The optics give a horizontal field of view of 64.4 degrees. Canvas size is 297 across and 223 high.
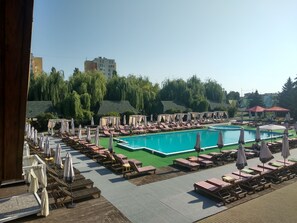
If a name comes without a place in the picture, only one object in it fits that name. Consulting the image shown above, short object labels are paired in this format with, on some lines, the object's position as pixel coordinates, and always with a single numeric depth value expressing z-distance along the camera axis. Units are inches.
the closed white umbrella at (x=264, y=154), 385.7
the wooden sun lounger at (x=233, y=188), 326.0
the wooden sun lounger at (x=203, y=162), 471.0
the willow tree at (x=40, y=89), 1216.8
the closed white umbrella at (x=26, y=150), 401.5
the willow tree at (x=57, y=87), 1180.5
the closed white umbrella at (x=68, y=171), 306.3
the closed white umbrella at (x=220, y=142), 539.5
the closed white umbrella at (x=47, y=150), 489.4
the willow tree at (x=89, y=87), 1231.2
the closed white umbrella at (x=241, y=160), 357.7
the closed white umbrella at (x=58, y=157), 403.2
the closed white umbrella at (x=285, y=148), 425.1
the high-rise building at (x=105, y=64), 4265.5
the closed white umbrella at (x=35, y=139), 598.9
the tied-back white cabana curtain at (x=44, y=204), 271.7
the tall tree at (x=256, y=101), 2062.7
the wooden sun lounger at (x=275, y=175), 393.7
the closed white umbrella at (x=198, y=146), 499.2
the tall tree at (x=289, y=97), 1596.9
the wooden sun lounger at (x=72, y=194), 305.1
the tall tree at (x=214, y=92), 1876.2
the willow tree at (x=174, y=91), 1737.2
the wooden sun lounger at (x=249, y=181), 350.6
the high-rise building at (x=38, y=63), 3385.6
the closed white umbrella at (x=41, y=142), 547.8
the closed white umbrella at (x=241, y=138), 587.5
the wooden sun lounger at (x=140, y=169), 415.4
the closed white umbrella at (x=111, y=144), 507.4
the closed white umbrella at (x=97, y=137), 594.2
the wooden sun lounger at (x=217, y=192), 317.0
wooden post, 82.2
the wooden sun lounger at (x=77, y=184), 322.7
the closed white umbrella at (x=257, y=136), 613.6
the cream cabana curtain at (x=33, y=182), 291.4
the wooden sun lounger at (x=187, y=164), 451.2
